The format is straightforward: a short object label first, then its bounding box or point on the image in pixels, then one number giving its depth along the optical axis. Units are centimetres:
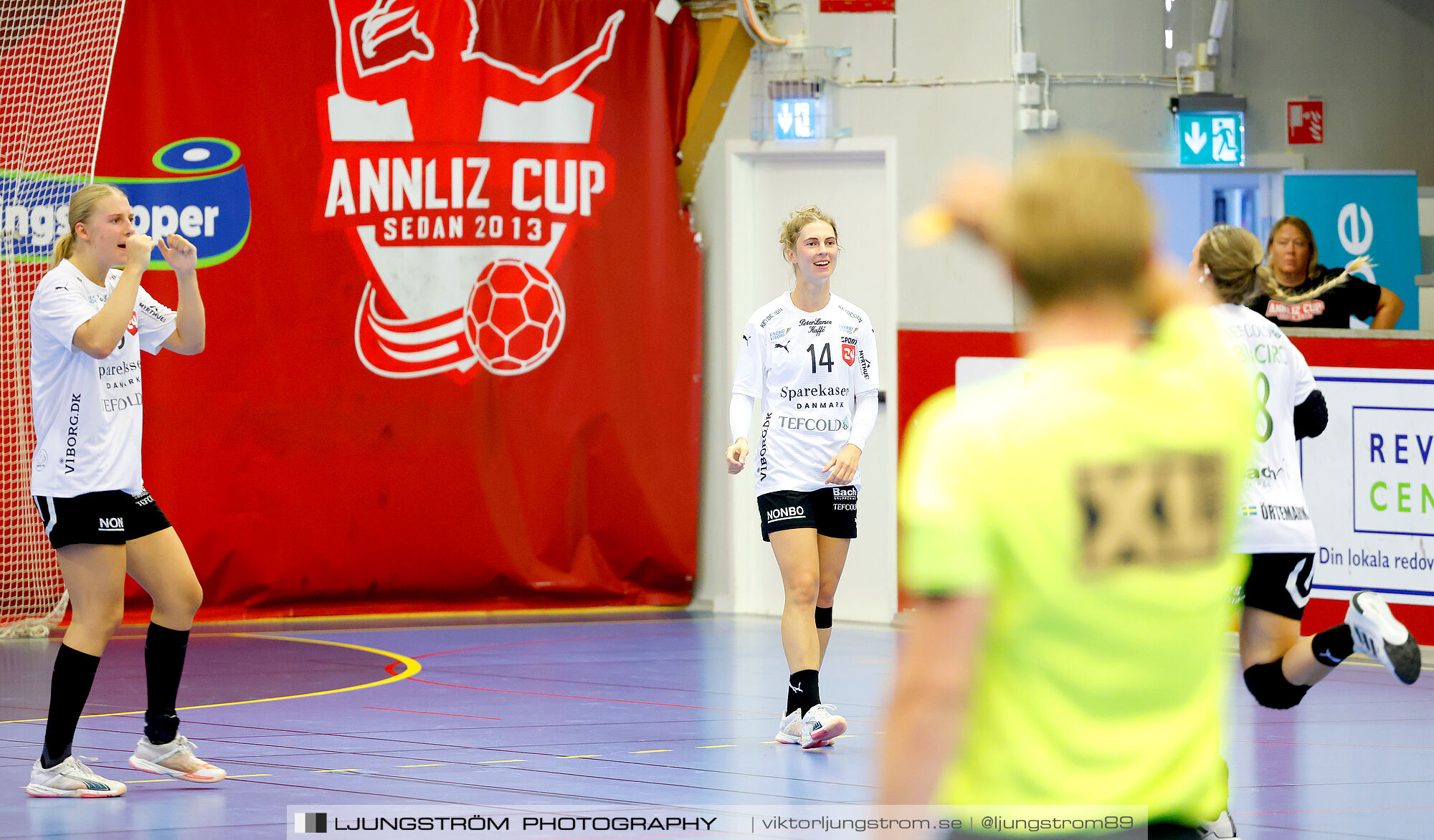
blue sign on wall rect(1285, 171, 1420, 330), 2284
